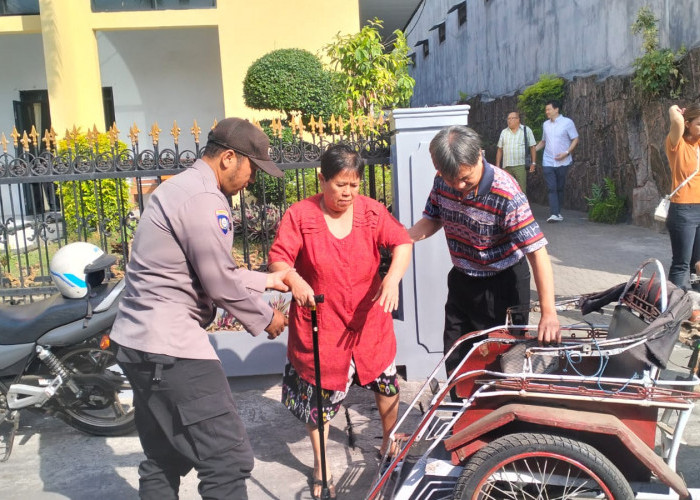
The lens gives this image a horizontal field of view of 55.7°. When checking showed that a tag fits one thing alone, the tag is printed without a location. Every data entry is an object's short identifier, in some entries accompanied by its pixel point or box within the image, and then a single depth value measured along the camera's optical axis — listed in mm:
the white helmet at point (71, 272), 4031
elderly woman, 3312
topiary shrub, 9508
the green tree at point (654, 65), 8641
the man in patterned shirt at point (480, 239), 3055
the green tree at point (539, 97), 12461
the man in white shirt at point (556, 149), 10516
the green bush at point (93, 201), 7938
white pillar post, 4566
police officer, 2547
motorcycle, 3977
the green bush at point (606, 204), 10273
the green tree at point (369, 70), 8609
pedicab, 2611
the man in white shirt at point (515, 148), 10359
